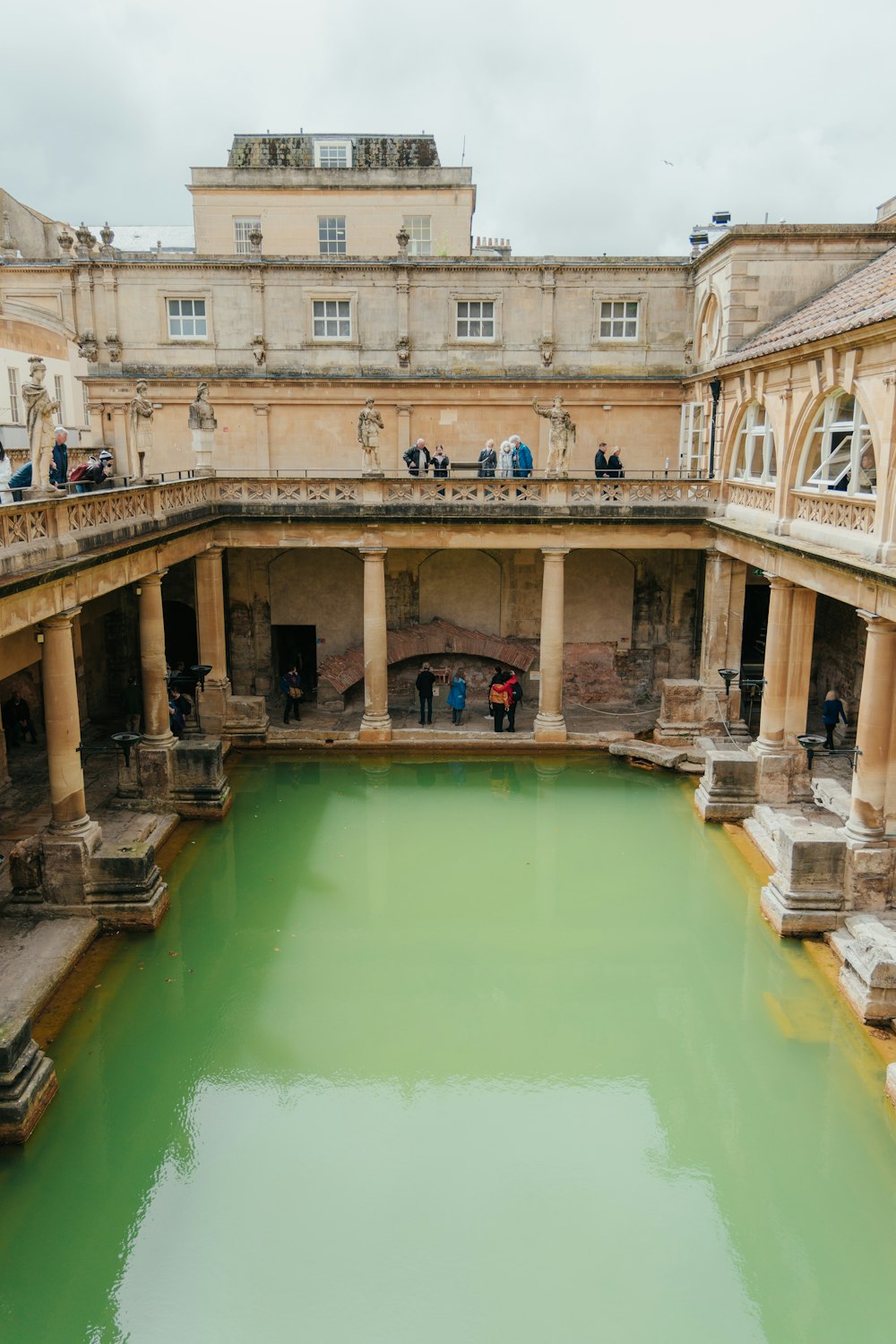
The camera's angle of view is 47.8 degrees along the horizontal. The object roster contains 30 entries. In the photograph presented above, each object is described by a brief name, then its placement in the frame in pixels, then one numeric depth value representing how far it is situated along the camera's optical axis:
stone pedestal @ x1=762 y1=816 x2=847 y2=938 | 14.20
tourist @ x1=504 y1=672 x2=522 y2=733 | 23.39
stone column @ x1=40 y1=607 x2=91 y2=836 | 14.21
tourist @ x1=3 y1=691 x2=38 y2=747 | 23.03
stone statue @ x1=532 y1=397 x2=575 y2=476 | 21.17
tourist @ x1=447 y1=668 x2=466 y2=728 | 23.39
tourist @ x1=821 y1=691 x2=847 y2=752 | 19.88
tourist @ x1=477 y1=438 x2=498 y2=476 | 23.05
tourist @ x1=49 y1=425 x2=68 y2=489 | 14.81
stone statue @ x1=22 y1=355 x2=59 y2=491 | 12.72
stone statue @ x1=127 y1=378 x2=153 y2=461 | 17.95
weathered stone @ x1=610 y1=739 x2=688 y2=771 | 21.39
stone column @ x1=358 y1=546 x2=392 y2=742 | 22.45
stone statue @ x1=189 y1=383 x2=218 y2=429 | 21.36
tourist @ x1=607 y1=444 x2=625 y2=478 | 22.88
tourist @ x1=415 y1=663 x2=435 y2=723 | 24.00
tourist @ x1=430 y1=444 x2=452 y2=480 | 22.64
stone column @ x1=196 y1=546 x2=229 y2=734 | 22.83
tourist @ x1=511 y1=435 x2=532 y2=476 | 22.77
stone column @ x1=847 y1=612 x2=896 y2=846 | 13.94
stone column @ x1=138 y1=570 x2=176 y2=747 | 18.73
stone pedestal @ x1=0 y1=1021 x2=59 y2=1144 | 10.10
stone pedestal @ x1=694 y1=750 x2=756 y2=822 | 18.62
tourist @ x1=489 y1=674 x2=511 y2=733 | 23.36
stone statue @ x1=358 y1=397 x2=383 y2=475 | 21.34
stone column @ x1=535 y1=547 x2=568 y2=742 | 22.69
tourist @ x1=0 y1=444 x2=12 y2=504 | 12.90
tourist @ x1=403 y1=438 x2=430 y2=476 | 22.66
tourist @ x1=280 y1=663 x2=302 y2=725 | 24.39
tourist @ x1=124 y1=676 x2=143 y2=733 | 22.83
